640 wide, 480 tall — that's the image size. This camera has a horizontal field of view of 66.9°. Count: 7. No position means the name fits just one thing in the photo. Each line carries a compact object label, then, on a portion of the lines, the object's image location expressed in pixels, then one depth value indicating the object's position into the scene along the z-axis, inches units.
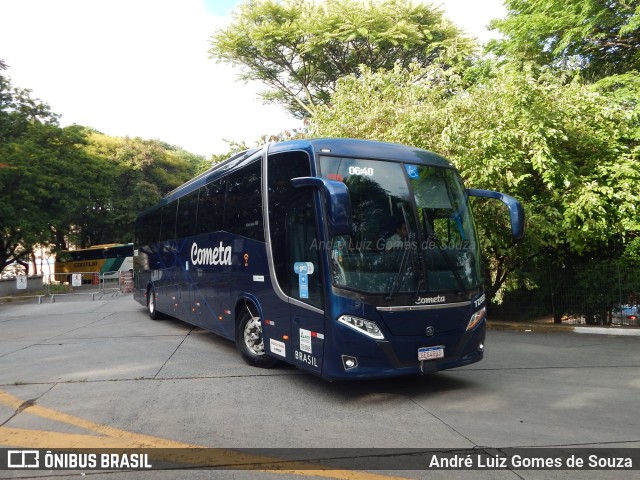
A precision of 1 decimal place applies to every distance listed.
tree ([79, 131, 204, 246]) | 1624.0
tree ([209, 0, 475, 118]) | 832.9
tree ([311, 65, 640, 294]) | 398.3
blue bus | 209.8
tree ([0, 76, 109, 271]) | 1041.5
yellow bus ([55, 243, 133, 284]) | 1576.0
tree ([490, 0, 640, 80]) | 484.1
